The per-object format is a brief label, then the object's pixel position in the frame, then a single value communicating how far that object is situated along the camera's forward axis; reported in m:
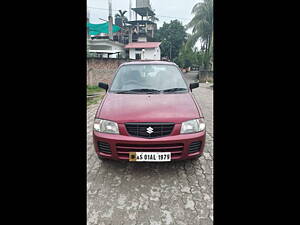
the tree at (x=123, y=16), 37.06
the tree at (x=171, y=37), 37.12
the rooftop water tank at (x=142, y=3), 40.06
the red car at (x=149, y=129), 2.12
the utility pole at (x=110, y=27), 26.01
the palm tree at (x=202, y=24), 21.78
